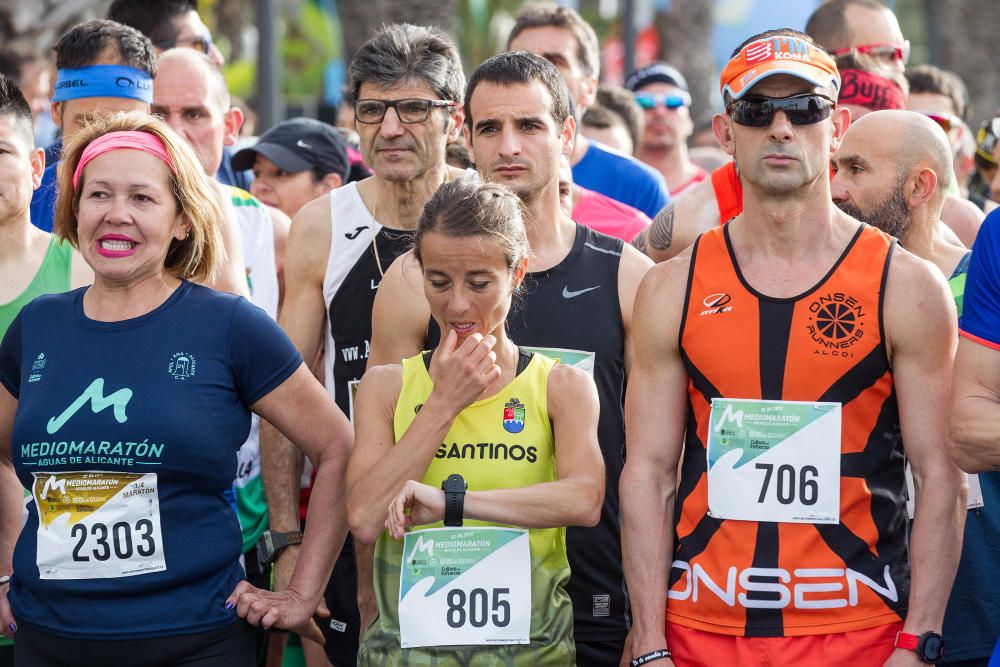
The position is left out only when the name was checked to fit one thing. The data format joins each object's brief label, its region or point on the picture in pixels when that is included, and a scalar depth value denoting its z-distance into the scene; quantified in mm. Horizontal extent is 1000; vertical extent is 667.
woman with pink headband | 7168
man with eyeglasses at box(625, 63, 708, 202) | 18266
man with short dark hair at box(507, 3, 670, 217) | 13414
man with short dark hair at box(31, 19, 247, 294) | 10820
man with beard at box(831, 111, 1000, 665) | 8719
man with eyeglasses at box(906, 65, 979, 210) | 15414
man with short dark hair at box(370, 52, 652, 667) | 8516
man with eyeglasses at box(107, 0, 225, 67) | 14023
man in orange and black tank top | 7238
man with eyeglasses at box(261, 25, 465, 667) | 9586
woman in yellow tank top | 7129
